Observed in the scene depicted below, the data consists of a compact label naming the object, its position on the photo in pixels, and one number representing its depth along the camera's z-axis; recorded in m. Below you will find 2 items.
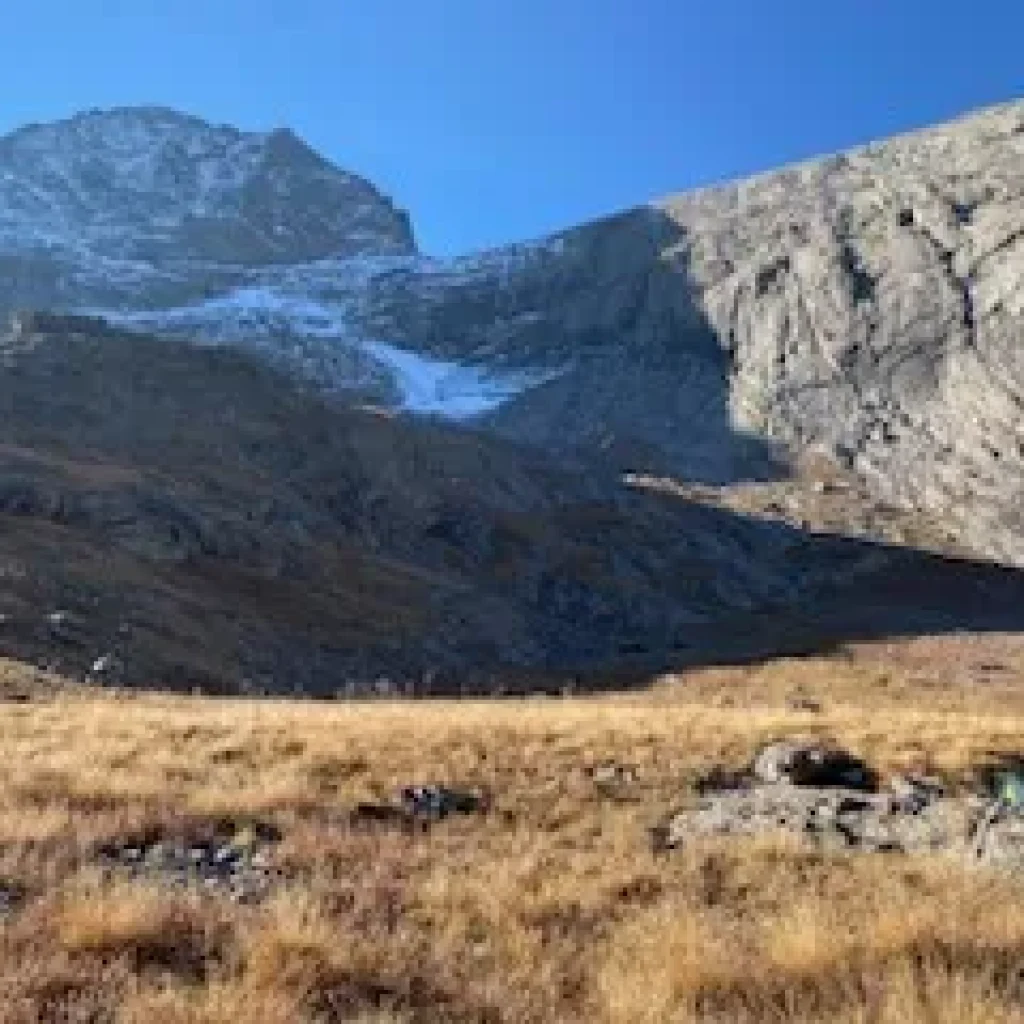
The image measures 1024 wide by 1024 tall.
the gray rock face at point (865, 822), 14.84
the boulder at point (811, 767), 19.98
